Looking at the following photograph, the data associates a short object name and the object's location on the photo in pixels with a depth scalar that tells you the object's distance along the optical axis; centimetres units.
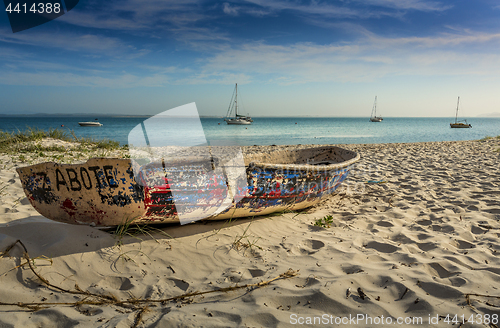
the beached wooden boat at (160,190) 266
